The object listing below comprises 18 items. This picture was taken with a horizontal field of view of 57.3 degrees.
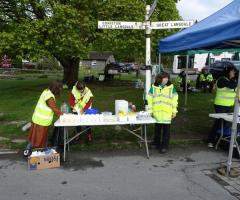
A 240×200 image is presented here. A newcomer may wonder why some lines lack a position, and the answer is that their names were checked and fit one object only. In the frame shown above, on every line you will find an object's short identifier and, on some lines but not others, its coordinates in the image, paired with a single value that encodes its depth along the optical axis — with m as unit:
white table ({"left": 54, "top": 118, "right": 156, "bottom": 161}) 4.30
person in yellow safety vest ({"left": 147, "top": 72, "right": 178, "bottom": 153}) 4.74
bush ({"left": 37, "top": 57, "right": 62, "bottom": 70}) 33.45
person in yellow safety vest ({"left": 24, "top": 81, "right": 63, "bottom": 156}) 4.36
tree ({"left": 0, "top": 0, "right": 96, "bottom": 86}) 9.87
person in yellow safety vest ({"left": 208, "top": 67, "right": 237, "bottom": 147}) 5.13
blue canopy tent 3.76
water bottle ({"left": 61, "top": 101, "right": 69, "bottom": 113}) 4.83
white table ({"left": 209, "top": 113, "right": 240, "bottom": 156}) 4.61
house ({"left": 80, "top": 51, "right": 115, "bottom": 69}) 53.76
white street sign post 5.14
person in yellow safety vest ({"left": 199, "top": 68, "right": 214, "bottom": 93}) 12.80
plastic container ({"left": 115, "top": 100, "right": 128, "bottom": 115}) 4.83
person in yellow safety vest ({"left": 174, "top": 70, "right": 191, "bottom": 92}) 12.87
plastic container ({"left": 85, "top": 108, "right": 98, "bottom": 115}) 4.80
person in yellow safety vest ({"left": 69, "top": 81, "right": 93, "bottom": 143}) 5.03
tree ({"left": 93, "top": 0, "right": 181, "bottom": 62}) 10.71
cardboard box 4.08
